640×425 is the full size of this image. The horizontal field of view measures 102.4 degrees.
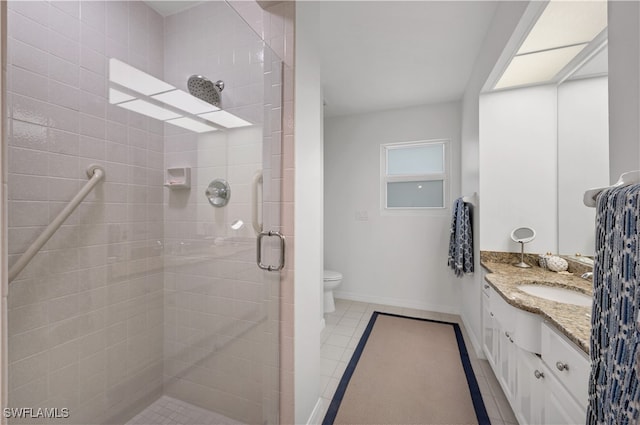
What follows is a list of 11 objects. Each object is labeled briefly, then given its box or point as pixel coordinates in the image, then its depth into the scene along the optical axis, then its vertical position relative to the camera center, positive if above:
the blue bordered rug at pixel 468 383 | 1.53 -1.20
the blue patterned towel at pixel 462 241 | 2.35 -0.26
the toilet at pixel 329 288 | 2.93 -0.86
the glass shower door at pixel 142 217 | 0.86 -0.02
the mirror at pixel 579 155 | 1.72 +0.41
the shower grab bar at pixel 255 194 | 1.25 +0.09
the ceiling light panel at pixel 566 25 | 1.23 +1.00
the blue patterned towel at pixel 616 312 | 0.56 -0.23
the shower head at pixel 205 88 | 1.20 +0.59
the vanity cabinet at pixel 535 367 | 0.91 -0.68
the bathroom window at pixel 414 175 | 3.12 +0.48
